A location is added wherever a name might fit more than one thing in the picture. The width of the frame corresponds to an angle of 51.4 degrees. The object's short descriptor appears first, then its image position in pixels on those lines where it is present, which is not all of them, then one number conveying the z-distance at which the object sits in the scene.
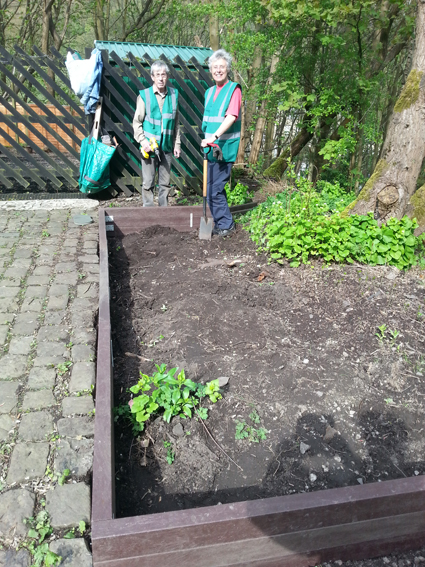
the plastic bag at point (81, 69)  5.99
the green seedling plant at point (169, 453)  2.46
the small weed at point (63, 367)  3.00
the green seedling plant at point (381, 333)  3.34
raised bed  1.75
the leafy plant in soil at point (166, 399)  2.61
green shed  6.34
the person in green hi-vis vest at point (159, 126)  5.32
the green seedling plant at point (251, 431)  2.61
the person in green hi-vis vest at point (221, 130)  4.71
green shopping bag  6.32
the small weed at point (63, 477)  2.22
